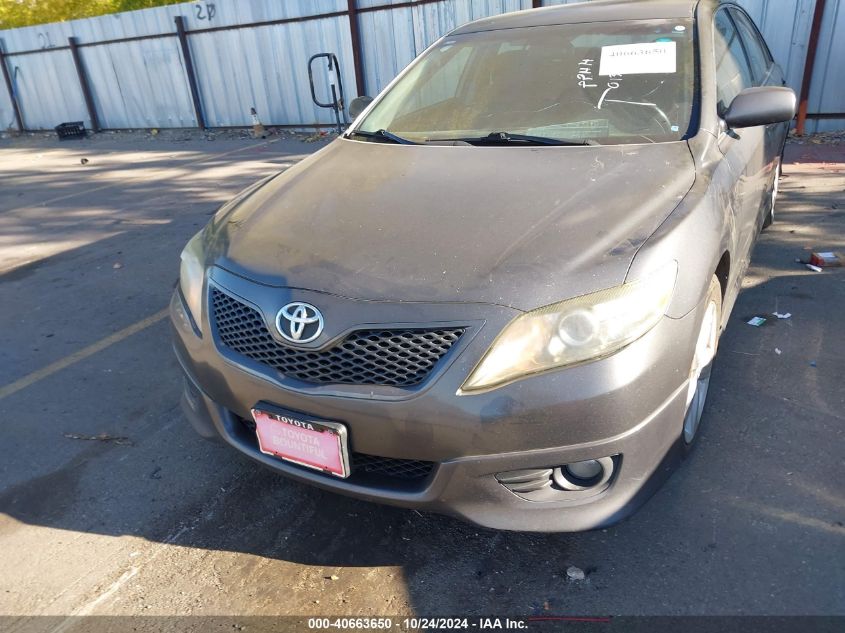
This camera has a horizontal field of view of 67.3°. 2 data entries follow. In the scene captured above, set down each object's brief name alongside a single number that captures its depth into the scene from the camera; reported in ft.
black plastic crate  46.63
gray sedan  5.67
